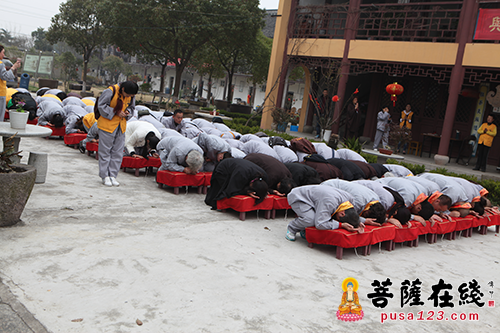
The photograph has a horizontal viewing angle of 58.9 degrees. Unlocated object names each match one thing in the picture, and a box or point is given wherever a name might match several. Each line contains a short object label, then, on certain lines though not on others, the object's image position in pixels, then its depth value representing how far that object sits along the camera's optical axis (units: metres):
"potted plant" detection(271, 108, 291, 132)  15.17
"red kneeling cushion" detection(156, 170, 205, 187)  6.76
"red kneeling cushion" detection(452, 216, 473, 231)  6.66
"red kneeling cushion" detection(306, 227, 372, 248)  4.89
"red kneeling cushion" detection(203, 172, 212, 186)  7.14
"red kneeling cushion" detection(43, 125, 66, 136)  9.71
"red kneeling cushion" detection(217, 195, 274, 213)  5.91
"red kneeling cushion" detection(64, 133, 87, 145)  8.99
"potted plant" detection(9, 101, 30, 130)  5.35
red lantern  12.49
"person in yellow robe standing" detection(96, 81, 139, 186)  6.47
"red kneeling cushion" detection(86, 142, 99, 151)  8.37
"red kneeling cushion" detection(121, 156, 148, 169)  7.65
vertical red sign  11.45
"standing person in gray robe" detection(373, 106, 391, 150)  13.73
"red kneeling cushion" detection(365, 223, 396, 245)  5.22
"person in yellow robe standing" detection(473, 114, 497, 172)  11.48
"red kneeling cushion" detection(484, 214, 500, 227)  7.32
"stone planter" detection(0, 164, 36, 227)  4.07
